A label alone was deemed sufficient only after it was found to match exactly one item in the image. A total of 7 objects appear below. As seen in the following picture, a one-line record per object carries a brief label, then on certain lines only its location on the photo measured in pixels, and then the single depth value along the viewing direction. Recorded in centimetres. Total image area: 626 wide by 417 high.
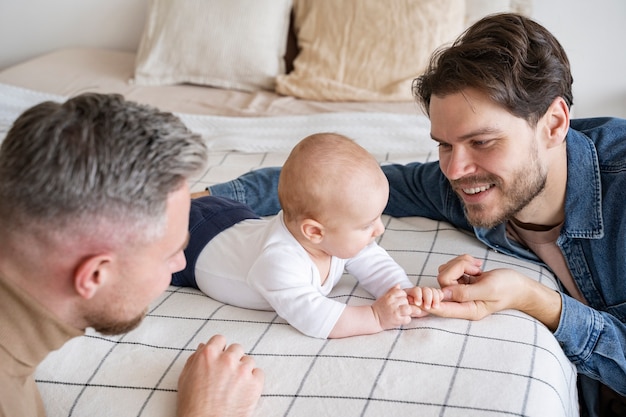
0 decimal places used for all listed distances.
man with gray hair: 97
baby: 133
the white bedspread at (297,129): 229
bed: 116
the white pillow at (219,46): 291
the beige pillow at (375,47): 267
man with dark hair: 141
